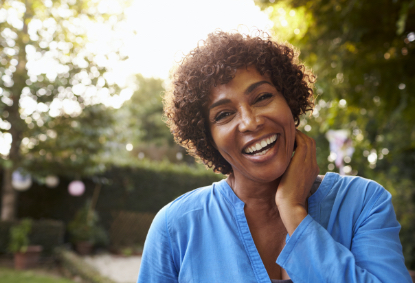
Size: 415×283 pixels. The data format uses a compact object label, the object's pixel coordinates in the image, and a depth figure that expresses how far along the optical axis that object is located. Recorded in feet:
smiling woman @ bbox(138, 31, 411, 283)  4.18
